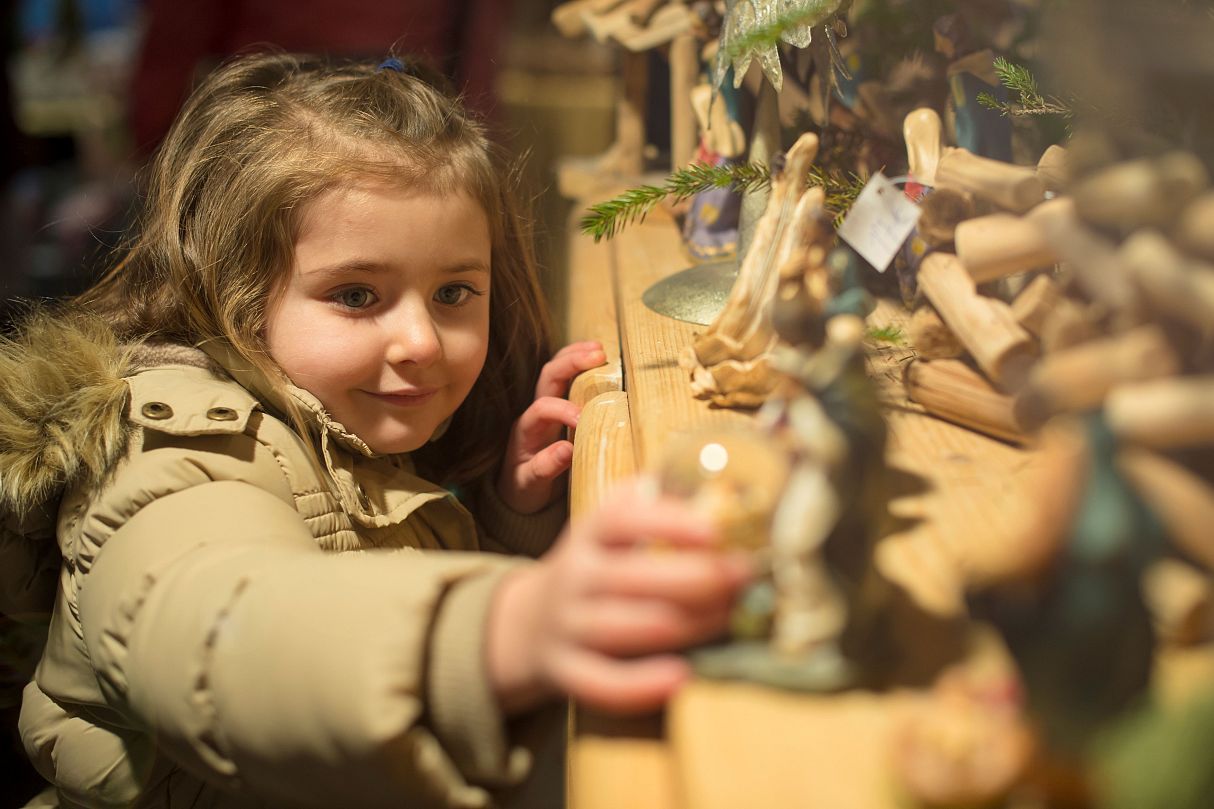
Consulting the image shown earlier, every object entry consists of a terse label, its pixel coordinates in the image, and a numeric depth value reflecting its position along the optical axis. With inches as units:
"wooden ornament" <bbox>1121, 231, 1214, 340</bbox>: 18.9
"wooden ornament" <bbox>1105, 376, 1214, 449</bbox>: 17.8
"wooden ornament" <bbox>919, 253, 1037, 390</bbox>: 29.6
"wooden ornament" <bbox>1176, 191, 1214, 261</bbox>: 18.9
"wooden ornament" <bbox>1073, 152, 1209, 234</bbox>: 19.6
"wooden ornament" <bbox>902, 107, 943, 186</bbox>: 38.4
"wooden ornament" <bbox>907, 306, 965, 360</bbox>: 33.8
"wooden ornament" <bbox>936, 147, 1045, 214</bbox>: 31.0
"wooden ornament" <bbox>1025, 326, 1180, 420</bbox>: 18.9
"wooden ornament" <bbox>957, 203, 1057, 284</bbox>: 28.8
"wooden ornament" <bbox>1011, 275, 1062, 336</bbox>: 27.7
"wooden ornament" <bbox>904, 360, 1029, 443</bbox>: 28.9
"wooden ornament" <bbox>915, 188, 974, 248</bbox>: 34.7
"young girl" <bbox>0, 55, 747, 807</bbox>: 20.3
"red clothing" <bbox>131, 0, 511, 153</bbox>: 72.9
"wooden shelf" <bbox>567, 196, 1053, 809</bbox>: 18.2
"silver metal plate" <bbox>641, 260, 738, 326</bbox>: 44.6
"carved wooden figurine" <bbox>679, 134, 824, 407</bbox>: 31.9
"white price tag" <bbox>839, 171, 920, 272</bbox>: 36.7
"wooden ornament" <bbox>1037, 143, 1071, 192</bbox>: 29.4
